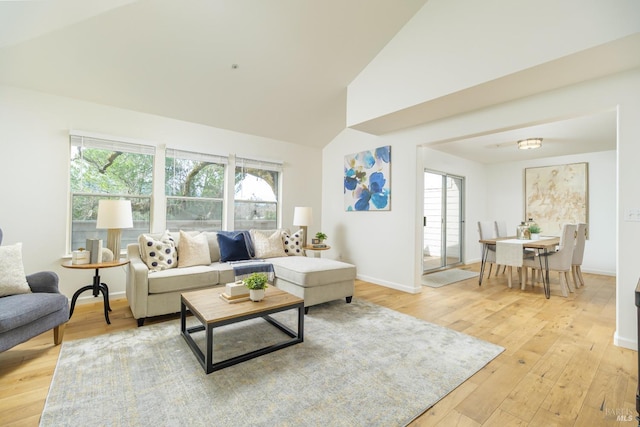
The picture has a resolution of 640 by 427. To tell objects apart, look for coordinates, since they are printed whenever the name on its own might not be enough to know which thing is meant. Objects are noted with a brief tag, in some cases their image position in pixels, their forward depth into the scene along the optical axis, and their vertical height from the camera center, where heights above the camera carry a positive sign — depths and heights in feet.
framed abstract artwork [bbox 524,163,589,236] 18.70 +1.60
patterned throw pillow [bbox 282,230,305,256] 14.44 -1.46
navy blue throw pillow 12.46 -1.46
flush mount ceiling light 15.24 +4.07
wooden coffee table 6.61 -2.45
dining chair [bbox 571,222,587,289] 13.93 -1.78
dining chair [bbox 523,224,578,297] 12.95 -1.74
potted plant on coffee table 7.72 -1.94
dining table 13.10 -1.39
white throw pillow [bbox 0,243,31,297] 7.16 -1.55
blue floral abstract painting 14.87 +2.01
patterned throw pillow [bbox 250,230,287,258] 13.46 -1.38
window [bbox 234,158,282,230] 15.60 +1.19
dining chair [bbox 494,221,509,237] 18.13 -0.73
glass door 19.49 -0.20
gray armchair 6.20 -2.36
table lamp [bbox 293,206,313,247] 15.80 -0.08
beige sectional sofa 9.33 -2.19
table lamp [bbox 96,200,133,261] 9.77 -0.16
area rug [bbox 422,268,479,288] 15.28 -3.53
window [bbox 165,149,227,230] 13.43 +1.22
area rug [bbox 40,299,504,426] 5.21 -3.64
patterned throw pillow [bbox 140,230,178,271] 10.39 -1.47
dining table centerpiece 15.92 -0.67
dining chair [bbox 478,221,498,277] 15.79 -0.99
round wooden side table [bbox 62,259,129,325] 9.19 -2.44
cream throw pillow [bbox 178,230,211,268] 11.17 -1.48
